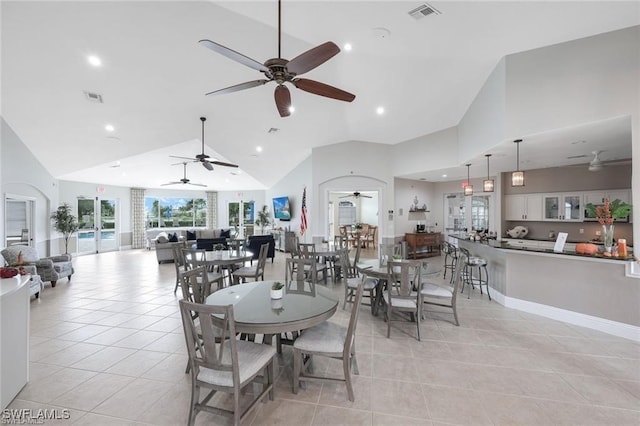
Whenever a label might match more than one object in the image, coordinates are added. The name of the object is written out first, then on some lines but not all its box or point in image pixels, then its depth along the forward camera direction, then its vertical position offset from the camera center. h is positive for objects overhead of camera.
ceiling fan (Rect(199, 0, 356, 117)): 2.26 +1.27
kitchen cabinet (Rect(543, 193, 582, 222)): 6.57 +0.09
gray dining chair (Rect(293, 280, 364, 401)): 2.30 -1.11
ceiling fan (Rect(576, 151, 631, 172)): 4.57 +0.99
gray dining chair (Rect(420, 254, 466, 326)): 3.81 -1.09
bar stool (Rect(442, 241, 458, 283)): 5.54 -0.85
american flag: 8.44 -0.09
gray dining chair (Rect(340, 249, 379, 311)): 4.33 -1.13
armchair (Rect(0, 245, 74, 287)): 5.47 -1.01
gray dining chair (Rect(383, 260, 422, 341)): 3.42 -0.97
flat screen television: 10.09 +0.19
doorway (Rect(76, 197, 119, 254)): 10.30 -0.41
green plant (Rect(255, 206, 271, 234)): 11.71 -0.28
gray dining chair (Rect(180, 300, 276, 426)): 1.88 -1.06
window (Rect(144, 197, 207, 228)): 12.69 +0.10
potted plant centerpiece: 2.59 -0.72
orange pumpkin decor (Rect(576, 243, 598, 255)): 3.76 -0.51
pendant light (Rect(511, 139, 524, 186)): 4.39 +0.52
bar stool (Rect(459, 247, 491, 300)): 5.06 -1.18
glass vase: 3.61 -0.36
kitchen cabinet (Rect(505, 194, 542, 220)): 7.08 +0.12
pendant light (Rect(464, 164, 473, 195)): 6.08 +0.49
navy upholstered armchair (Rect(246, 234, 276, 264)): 8.42 -0.86
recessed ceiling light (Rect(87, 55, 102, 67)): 4.19 +2.33
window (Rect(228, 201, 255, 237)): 13.72 -0.12
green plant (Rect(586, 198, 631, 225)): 3.56 -0.01
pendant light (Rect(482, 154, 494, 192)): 5.16 +0.49
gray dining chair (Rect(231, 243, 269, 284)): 5.15 -1.09
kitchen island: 3.46 -1.06
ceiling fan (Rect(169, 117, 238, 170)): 5.87 +1.13
